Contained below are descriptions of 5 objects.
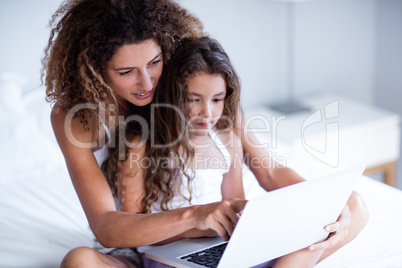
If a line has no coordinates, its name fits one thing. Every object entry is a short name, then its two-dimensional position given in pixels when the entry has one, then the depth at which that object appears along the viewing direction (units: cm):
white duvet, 250
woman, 236
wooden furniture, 341
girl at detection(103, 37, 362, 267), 246
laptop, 201
